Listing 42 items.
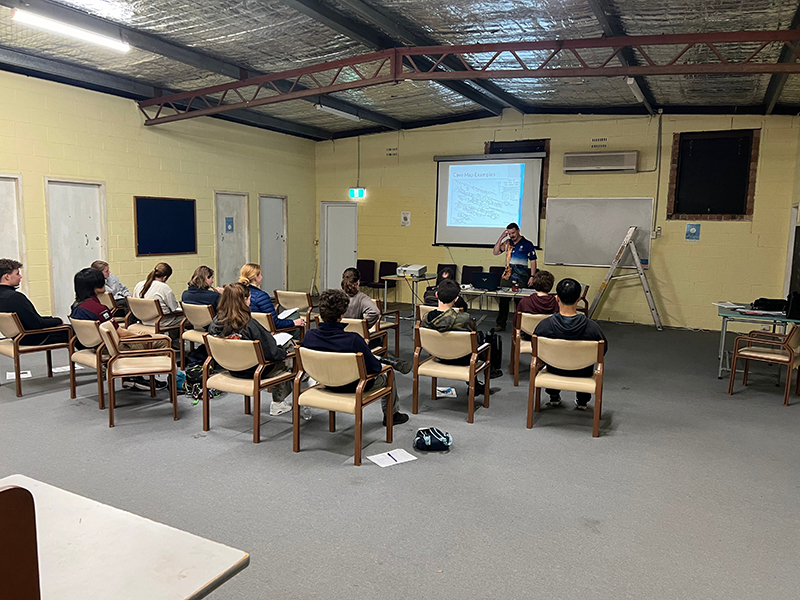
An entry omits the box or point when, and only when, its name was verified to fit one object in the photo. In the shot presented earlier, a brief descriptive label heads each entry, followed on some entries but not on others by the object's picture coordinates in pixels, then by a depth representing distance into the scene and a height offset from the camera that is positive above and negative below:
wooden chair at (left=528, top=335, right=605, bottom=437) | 3.99 -0.93
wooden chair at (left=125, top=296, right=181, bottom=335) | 5.66 -0.89
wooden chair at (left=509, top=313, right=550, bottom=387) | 5.25 -0.91
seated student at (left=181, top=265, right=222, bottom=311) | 5.63 -0.62
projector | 8.40 -0.58
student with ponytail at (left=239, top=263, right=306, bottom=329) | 5.32 -0.59
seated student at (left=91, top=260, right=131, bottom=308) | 6.34 -0.73
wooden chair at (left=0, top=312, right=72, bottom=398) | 4.77 -0.96
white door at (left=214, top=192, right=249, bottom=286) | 9.73 -0.12
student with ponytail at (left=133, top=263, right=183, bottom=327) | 5.81 -0.68
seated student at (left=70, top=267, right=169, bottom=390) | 4.68 -0.67
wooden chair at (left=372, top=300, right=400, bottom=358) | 5.56 -0.99
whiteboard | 8.81 +0.11
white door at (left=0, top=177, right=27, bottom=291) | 6.83 +0.06
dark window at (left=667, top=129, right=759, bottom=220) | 8.10 +0.91
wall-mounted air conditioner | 8.70 +1.15
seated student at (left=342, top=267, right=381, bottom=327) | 5.35 -0.70
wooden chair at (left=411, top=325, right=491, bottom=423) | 4.27 -0.93
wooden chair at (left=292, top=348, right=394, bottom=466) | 3.53 -0.97
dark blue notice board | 8.41 +0.03
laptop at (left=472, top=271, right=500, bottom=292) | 7.23 -0.61
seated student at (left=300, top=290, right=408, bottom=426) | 3.64 -0.68
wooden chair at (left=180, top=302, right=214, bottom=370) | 5.51 -0.90
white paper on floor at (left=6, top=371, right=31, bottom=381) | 5.35 -1.43
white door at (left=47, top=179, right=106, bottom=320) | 7.38 -0.08
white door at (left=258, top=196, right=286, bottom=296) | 10.65 -0.21
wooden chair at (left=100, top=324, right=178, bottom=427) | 4.12 -1.03
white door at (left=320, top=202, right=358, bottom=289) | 11.52 -0.17
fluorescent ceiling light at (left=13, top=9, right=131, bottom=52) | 4.93 +1.84
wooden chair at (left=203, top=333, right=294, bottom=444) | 3.82 -0.96
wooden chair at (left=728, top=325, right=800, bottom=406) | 4.86 -1.02
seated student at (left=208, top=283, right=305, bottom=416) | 3.96 -0.68
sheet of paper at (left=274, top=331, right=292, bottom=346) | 4.44 -0.86
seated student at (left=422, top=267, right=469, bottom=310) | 5.83 -0.85
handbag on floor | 3.75 -1.39
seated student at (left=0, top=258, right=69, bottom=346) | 4.91 -0.71
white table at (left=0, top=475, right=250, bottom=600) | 1.17 -0.74
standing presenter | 7.84 -0.36
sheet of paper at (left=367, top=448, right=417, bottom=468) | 3.58 -1.46
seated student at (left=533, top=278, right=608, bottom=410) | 4.24 -0.68
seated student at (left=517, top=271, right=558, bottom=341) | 5.40 -0.63
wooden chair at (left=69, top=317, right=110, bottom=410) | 4.44 -1.02
